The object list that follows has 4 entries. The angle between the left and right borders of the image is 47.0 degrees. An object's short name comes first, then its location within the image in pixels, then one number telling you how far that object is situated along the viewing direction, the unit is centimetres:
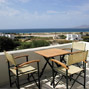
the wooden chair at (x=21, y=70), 191
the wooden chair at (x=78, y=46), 317
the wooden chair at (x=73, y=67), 183
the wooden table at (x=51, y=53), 228
